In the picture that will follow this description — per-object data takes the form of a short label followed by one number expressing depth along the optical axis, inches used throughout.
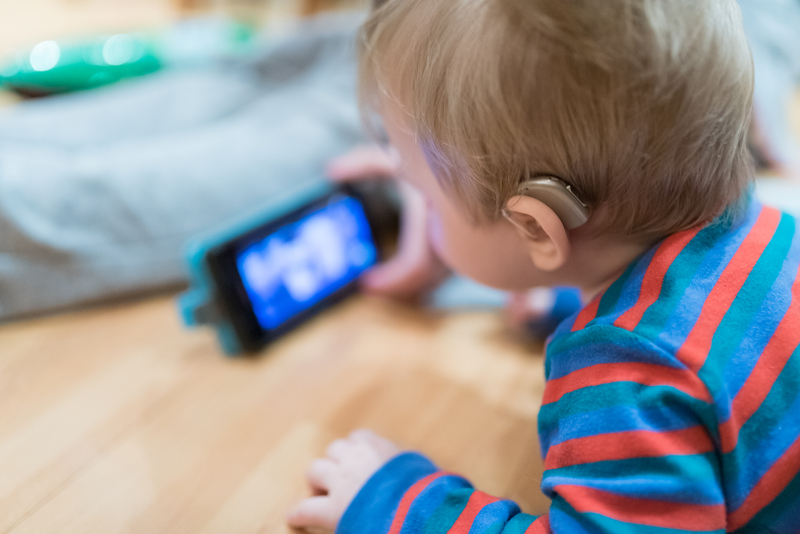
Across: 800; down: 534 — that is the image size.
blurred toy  36.4
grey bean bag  23.8
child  11.9
